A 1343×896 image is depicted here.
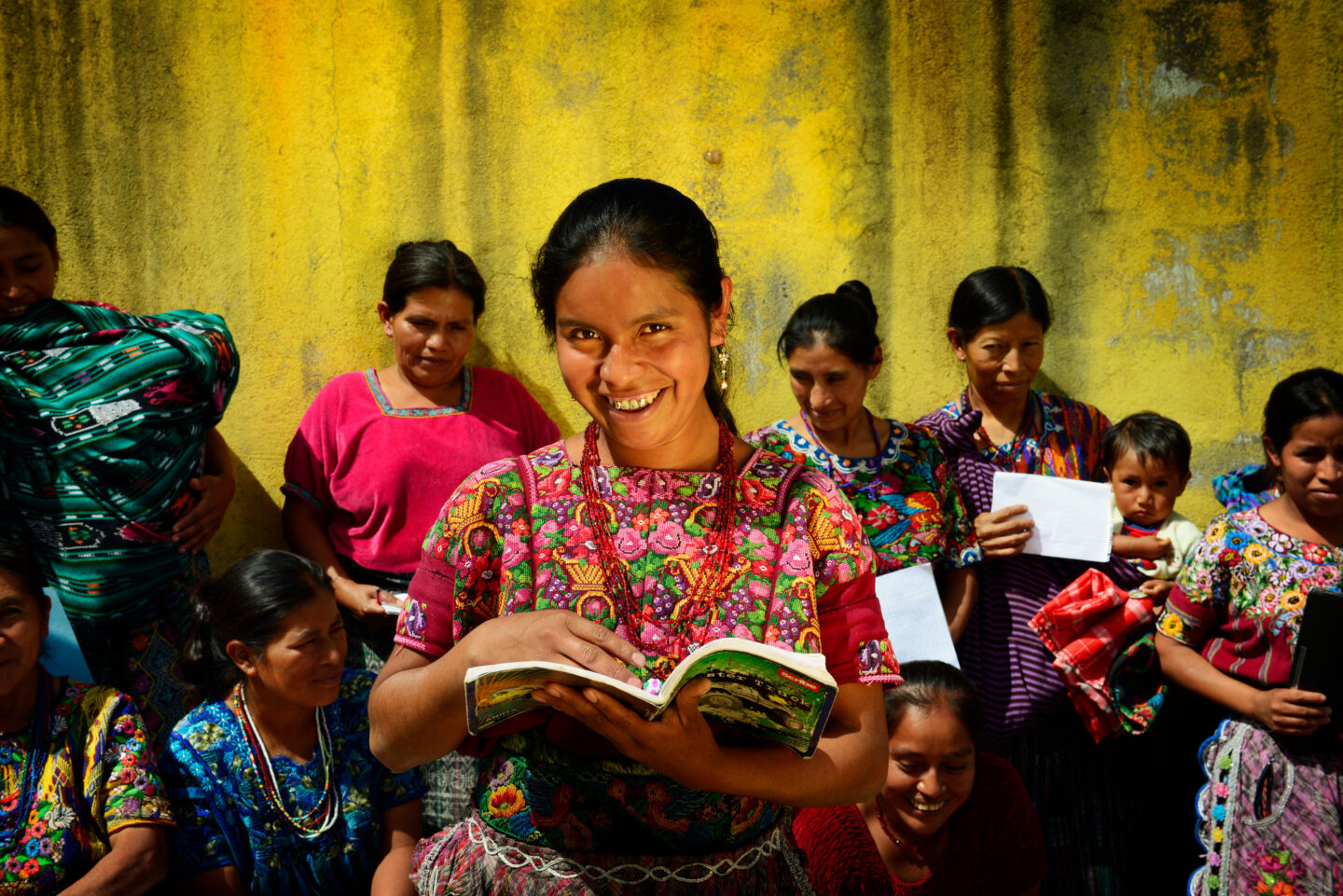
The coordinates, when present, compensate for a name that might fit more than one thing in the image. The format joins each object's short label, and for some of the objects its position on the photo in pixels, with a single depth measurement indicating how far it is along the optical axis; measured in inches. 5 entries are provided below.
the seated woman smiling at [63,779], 98.3
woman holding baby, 132.3
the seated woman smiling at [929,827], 100.8
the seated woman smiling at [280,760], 107.1
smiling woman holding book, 55.4
